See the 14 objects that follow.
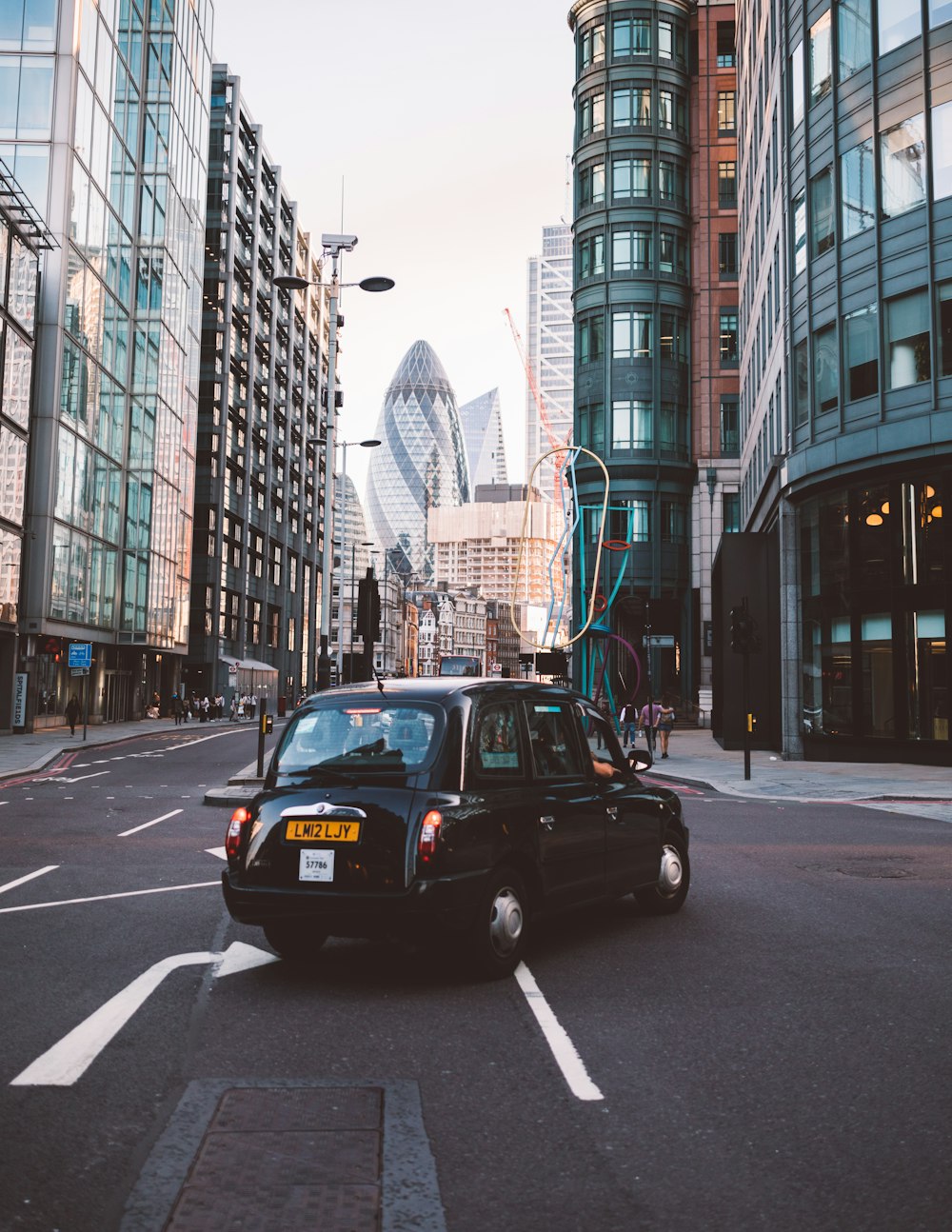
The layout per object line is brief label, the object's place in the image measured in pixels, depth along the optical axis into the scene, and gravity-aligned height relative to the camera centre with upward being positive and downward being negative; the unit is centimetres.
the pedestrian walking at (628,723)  3772 -74
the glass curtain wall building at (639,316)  6138 +2072
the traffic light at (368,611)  1808 +136
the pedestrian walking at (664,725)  3328 -68
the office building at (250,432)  8094 +2091
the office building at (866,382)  2767 +811
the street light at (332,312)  2938 +1049
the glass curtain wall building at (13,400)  4175 +1097
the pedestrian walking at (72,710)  4375 -64
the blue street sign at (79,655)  4328 +148
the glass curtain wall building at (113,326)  4759 +1799
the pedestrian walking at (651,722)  3397 -62
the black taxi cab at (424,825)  666 -77
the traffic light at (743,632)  2494 +151
